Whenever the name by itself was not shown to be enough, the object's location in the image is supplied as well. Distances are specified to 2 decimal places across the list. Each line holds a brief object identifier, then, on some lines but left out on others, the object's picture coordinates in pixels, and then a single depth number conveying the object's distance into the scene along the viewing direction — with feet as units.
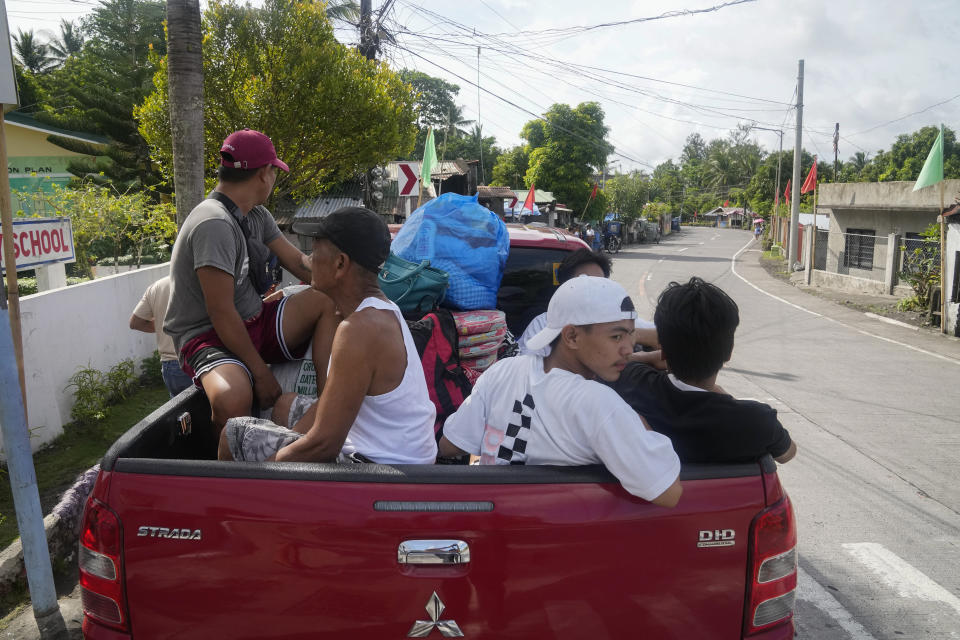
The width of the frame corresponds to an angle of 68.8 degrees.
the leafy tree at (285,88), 48.21
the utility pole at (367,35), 49.57
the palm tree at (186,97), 19.79
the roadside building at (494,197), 126.82
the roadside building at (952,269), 43.50
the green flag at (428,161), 46.34
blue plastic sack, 11.75
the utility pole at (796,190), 85.46
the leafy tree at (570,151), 148.56
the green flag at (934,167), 43.83
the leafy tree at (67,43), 128.47
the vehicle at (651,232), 199.32
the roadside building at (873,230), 59.57
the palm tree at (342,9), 67.53
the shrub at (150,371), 26.27
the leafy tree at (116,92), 66.85
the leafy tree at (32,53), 121.29
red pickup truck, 5.38
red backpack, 10.09
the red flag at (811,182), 89.51
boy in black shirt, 6.52
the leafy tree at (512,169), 186.50
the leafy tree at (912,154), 159.94
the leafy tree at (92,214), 31.27
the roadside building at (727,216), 298.56
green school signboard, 69.45
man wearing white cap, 6.09
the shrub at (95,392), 20.26
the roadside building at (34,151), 66.90
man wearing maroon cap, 9.02
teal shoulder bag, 10.66
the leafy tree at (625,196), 189.47
